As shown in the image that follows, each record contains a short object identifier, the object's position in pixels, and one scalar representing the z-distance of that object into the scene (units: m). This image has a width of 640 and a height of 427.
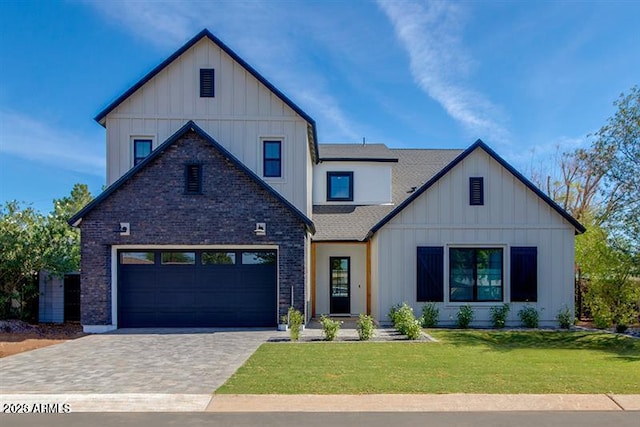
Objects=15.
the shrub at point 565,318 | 14.63
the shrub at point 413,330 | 12.17
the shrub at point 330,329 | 12.19
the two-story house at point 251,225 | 14.02
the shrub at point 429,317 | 14.66
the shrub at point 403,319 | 12.41
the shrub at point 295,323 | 12.12
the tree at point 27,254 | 14.88
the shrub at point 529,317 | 14.60
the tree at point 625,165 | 13.59
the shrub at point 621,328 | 14.47
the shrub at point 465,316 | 14.57
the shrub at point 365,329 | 12.14
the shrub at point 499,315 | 14.67
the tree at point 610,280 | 14.02
